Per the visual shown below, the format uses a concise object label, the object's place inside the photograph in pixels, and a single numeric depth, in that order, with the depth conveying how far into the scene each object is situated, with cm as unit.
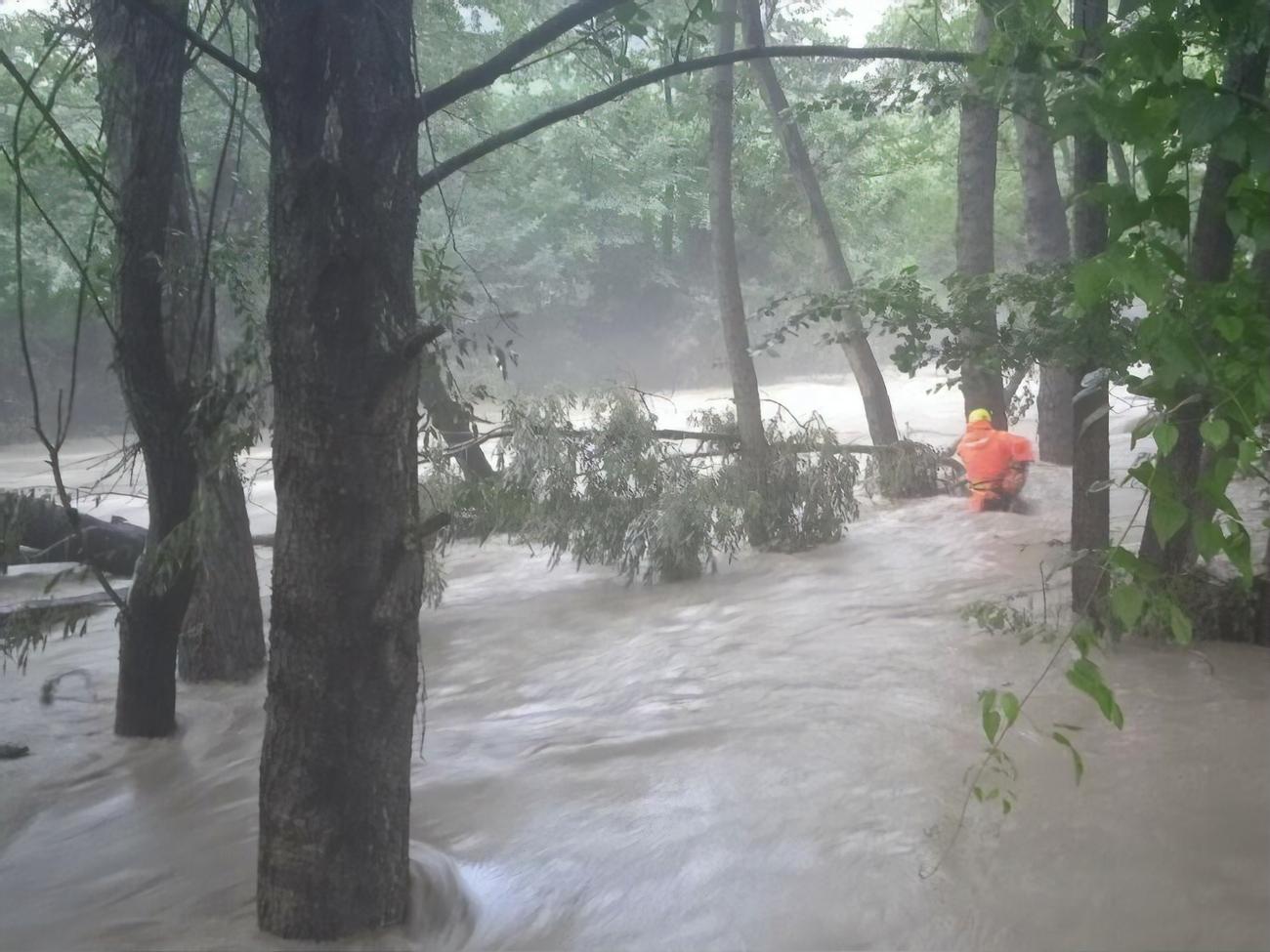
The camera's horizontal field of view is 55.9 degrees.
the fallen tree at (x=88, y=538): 918
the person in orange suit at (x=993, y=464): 1205
